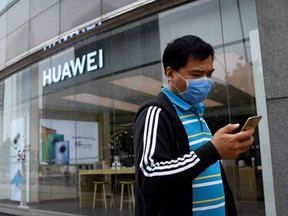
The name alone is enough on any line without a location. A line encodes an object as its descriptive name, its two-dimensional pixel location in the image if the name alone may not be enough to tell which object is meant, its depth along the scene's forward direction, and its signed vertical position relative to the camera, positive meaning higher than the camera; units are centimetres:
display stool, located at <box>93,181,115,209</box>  851 -73
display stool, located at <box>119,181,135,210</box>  769 -61
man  155 +6
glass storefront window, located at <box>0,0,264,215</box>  644 +146
